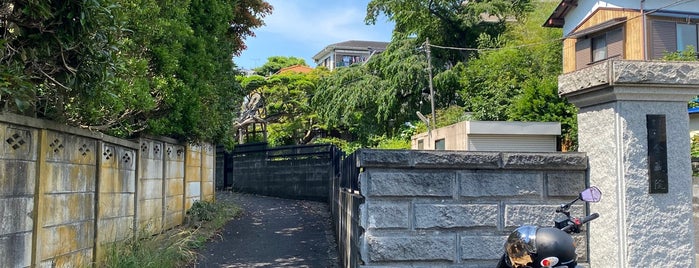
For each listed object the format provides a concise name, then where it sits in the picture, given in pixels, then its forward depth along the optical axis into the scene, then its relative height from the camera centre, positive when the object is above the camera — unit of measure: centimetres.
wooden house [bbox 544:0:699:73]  1969 +507
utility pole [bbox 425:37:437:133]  2299 +416
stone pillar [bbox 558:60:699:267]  373 -1
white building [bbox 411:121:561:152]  1443 +68
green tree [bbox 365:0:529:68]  2636 +710
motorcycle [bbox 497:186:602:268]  300 -51
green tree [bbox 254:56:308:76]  4404 +821
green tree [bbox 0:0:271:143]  383 +96
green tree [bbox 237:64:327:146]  2868 +304
